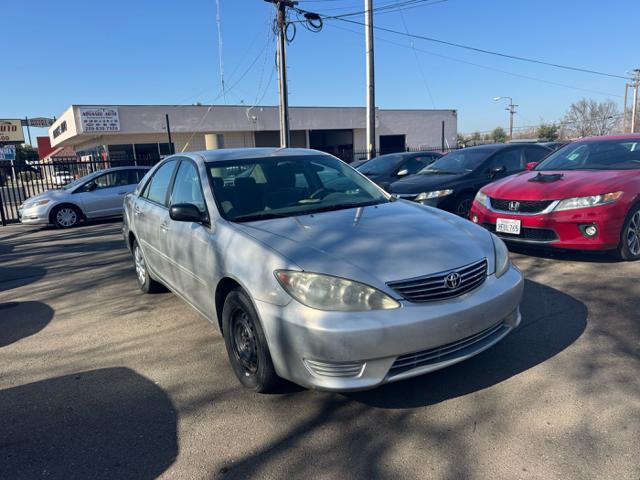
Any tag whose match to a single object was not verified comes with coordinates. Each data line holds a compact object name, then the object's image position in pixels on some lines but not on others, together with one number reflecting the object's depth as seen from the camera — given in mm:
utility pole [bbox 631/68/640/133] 48031
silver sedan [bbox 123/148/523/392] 2502
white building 27438
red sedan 5047
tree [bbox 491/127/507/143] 56334
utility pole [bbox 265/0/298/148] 15961
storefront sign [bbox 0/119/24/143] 45125
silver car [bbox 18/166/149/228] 11531
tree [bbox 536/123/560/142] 48469
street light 60975
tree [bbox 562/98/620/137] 59938
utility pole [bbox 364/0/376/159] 16266
